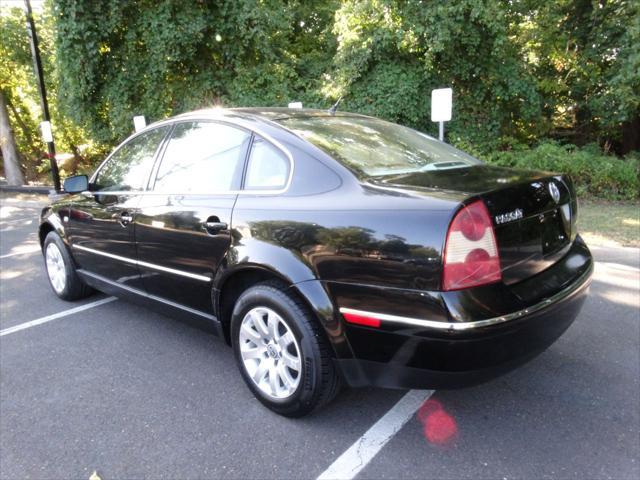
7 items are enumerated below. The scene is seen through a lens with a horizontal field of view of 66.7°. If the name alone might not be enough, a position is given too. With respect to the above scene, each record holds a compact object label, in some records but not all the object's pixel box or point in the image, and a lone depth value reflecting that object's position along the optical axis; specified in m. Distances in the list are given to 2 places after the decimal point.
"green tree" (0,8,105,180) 15.87
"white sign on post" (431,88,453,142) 6.98
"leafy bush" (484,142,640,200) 9.32
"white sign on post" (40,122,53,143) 12.99
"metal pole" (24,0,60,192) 12.09
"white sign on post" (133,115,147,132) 10.78
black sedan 2.04
